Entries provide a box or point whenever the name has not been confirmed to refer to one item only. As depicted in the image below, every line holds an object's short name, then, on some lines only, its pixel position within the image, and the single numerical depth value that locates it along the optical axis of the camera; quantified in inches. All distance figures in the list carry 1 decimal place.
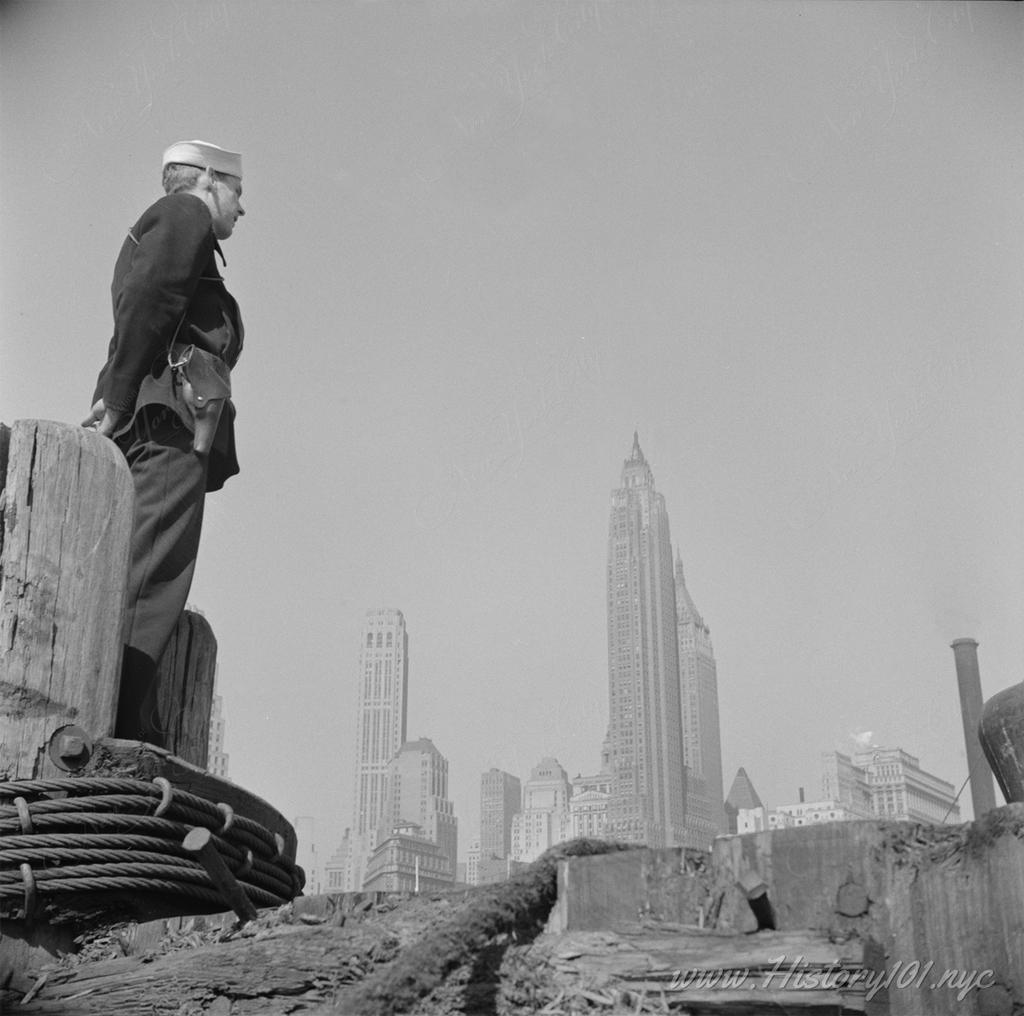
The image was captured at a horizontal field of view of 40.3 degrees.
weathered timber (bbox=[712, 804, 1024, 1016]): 93.8
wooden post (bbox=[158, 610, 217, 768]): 175.8
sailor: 163.9
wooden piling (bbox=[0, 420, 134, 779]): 140.2
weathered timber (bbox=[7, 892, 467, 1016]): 107.1
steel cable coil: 130.2
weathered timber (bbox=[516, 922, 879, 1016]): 93.4
